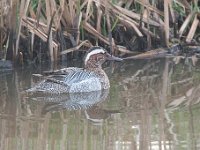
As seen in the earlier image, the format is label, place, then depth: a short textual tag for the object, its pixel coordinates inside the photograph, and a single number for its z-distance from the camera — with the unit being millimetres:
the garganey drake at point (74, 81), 16500
